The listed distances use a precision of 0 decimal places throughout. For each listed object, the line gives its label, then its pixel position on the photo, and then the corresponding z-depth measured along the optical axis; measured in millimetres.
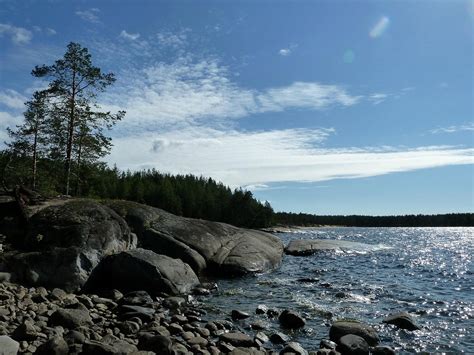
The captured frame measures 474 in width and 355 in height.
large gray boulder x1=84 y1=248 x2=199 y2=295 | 17859
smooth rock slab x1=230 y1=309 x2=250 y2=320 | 14683
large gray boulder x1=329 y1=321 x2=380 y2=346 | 12391
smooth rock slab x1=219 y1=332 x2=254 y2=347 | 11688
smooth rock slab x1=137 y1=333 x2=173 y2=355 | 10297
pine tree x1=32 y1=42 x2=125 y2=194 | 29703
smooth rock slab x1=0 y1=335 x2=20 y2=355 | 8891
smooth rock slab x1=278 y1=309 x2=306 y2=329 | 13922
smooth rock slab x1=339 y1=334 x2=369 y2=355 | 11448
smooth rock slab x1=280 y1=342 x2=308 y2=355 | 11008
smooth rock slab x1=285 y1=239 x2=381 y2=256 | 37538
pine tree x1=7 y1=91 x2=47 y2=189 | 38750
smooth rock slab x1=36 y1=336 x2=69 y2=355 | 9375
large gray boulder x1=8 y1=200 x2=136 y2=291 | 16859
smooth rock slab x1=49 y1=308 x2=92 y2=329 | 11781
